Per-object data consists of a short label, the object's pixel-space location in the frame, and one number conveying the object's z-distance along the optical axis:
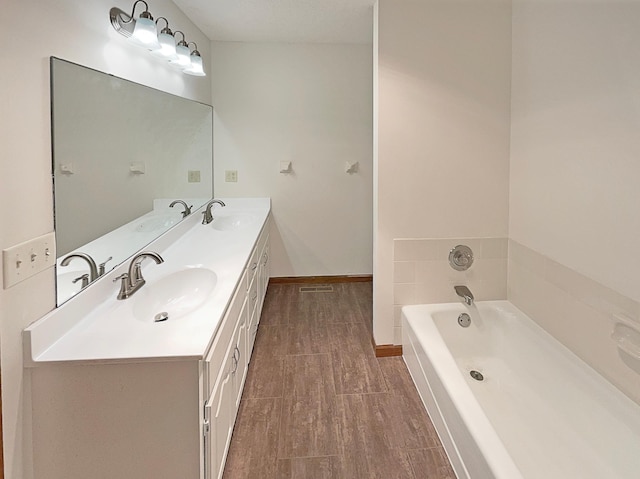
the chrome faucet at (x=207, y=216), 3.75
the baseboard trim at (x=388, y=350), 3.04
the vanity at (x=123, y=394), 1.41
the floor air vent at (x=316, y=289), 4.44
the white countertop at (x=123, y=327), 1.42
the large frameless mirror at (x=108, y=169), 1.62
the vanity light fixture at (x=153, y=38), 2.12
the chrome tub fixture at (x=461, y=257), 2.96
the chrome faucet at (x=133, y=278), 1.93
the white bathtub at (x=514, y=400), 1.78
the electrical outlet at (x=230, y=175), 4.38
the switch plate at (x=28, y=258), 1.30
